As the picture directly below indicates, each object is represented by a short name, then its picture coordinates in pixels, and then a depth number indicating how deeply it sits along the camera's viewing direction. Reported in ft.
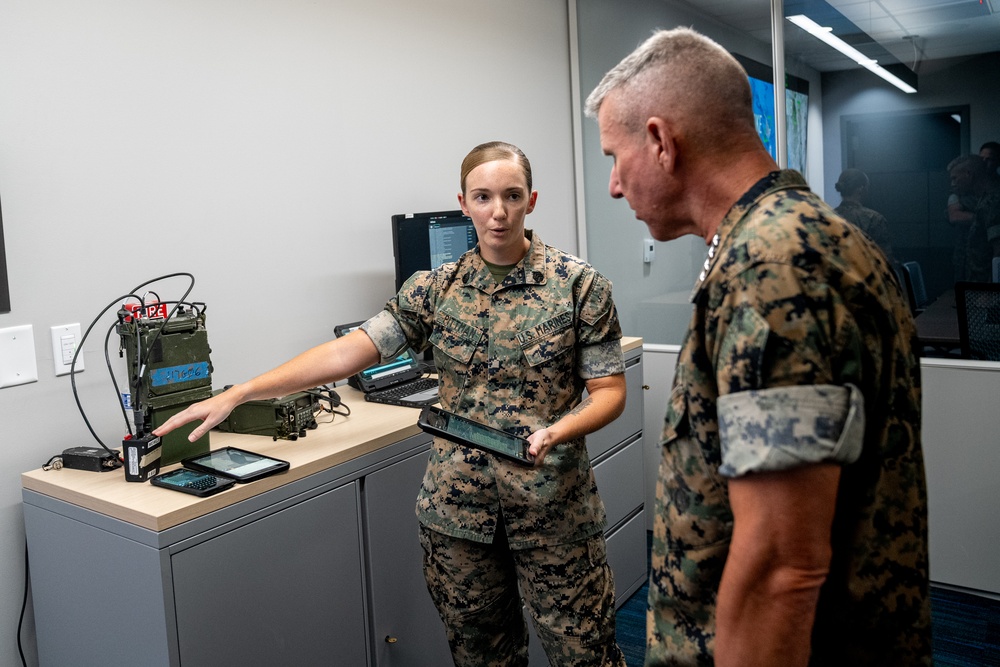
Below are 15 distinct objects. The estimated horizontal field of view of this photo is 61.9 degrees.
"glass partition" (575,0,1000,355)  9.50
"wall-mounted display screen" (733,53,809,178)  10.46
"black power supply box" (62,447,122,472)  5.84
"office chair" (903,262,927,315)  9.84
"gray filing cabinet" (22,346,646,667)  5.11
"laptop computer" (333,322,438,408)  7.60
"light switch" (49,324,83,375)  6.27
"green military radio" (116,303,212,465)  5.75
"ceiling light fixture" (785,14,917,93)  9.95
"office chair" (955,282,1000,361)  9.37
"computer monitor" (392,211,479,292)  8.62
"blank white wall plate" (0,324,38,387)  5.95
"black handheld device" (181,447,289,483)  5.56
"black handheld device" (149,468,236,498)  5.29
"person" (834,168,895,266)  10.07
